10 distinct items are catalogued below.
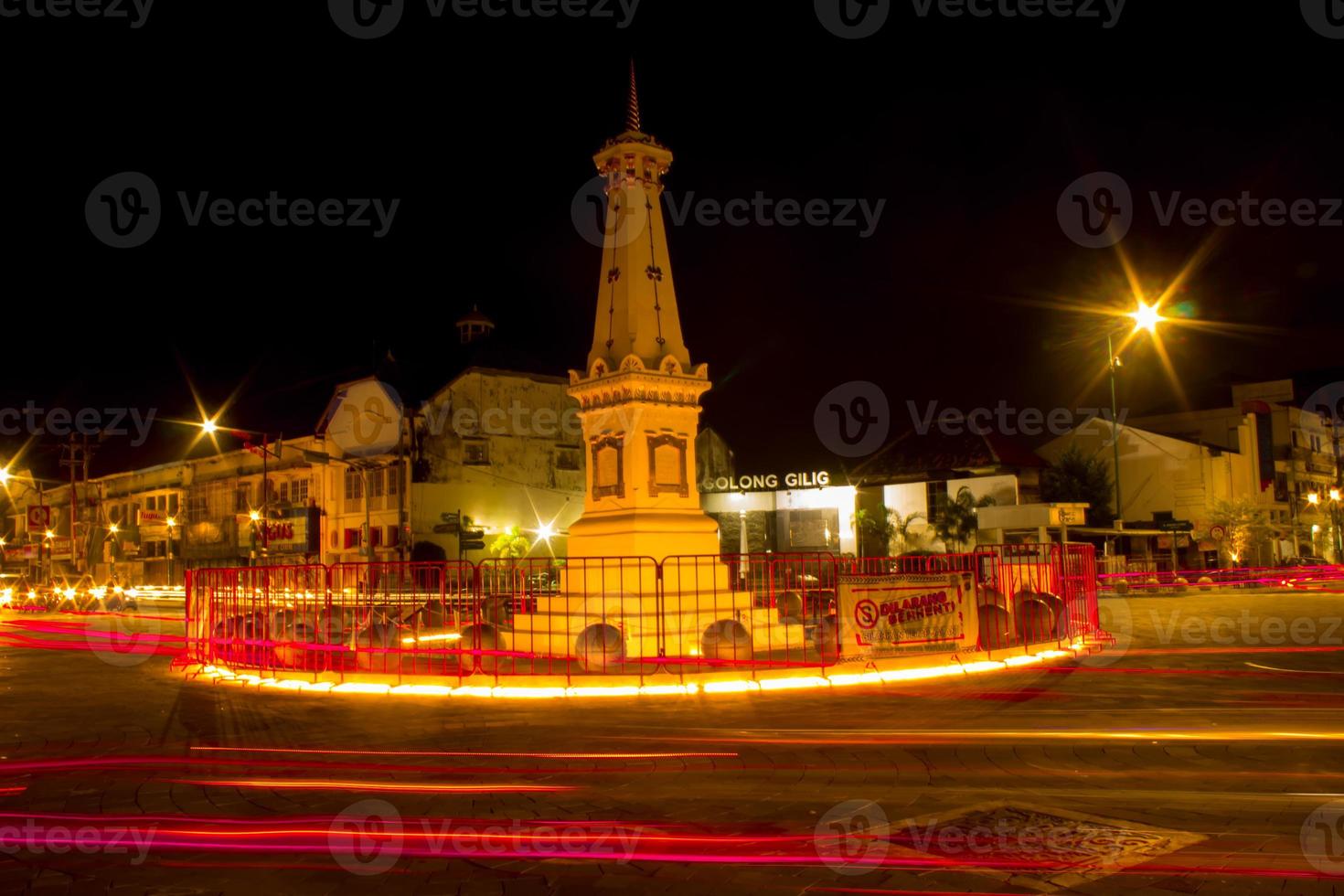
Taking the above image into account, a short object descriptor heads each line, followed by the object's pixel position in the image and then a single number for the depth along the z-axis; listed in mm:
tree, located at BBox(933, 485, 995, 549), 46562
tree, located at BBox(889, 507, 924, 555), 48344
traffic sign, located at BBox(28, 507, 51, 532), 38594
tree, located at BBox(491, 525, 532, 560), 41625
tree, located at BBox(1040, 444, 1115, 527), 48312
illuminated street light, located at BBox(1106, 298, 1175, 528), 26648
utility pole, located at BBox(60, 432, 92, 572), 38188
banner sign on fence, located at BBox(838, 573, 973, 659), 13156
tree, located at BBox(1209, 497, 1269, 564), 46094
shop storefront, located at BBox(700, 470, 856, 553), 50875
